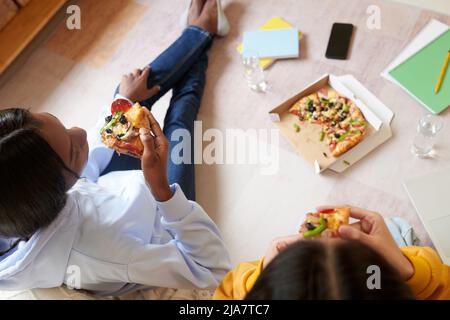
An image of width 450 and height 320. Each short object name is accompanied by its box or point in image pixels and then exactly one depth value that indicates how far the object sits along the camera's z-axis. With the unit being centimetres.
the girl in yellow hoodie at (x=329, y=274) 57
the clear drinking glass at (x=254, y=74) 159
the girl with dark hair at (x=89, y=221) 80
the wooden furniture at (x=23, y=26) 176
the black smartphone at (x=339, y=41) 159
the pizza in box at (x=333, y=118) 138
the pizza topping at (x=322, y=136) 142
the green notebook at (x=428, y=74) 143
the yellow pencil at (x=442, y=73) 143
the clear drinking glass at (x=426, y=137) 136
